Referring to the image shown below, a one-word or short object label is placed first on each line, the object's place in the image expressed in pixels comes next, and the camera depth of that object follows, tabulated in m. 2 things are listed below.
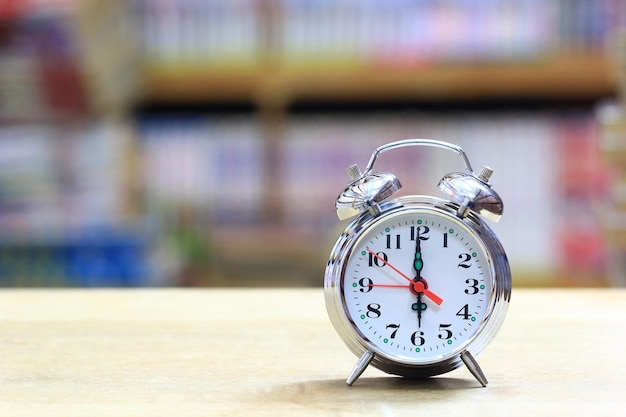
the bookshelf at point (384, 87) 2.71
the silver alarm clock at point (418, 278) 0.78
